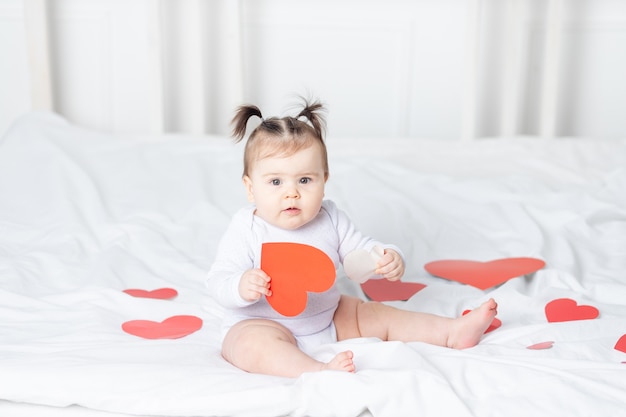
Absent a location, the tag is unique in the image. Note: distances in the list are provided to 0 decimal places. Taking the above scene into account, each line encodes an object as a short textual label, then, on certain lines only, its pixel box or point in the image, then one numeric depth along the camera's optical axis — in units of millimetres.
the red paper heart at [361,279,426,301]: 2378
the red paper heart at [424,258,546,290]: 2446
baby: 2066
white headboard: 3297
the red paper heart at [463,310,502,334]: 2218
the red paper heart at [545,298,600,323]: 2246
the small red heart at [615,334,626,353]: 2103
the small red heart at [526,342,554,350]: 2105
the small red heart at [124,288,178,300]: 2357
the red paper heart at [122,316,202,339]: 2195
